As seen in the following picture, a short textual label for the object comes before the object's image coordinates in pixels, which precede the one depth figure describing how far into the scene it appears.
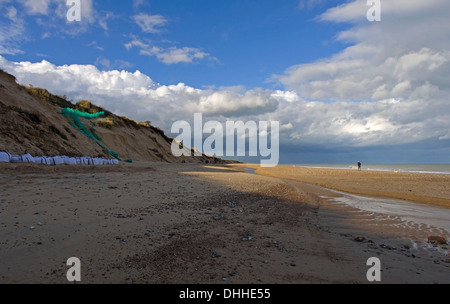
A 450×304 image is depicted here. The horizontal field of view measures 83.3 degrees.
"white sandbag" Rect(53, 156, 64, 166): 14.25
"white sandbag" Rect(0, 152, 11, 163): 11.55
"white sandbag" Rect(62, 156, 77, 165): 14.94
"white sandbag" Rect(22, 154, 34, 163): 12.43
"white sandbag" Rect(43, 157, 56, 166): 13.59
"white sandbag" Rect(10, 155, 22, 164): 12.03
